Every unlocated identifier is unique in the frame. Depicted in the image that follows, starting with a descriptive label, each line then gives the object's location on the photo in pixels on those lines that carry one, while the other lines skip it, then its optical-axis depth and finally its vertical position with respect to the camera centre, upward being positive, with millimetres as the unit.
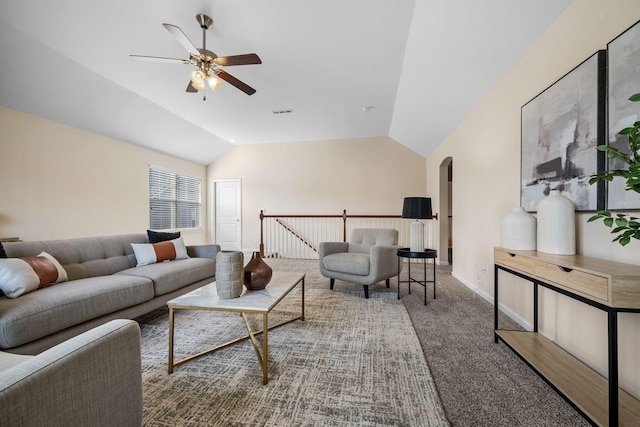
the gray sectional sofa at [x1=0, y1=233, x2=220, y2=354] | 1539 -584
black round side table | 2912 -459
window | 5551 +325
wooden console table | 1077 -508
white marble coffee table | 1591 -590
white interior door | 6969 +0
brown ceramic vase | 1967 -465
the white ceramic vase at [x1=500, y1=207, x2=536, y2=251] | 1923 -129
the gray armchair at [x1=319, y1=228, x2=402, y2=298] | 3098 -554
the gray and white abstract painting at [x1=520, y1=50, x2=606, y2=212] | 1531 +535
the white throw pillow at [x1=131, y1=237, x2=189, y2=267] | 2848 -432
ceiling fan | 2383 +1456
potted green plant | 850 +132
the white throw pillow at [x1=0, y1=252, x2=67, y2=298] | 1740 -435
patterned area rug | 1318 -1025
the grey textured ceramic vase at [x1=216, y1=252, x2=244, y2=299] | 1778 -428
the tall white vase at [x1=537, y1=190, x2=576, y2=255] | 1639 -71
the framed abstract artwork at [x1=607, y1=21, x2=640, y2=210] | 1310 +631
